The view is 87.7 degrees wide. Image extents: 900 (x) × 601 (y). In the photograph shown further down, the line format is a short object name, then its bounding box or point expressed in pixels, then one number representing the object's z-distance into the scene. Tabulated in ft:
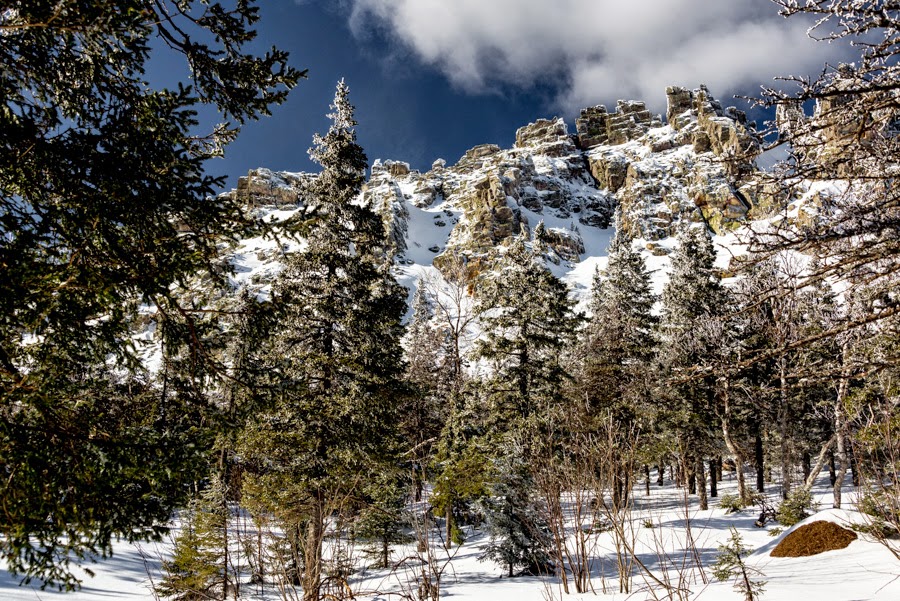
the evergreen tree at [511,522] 40.66
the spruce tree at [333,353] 40.32
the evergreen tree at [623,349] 69.03
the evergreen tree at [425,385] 91.50
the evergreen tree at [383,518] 43.06
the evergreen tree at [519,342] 55.47
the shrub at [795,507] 43.80
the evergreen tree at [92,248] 12.95
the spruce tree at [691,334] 65.72
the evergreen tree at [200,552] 38.00
